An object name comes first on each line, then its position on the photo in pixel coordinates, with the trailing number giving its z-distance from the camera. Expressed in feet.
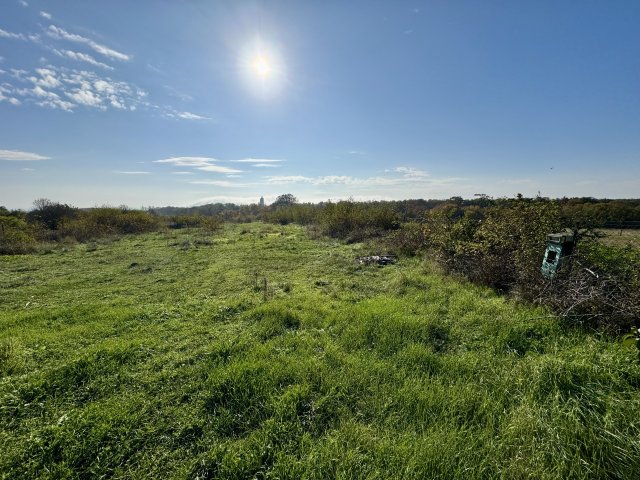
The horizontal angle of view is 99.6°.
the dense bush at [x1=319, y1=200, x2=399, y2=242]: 56.29
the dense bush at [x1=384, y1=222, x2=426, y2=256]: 37.99
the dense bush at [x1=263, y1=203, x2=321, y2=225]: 111.05
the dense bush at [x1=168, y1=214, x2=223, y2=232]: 100.65
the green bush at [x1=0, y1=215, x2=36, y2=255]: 47.99
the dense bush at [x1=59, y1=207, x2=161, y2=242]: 70.69
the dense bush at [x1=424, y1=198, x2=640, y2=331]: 12.79
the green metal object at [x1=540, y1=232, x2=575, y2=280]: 15.90
